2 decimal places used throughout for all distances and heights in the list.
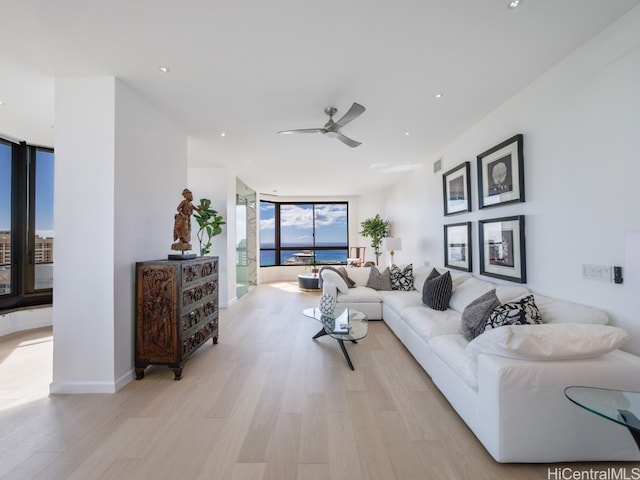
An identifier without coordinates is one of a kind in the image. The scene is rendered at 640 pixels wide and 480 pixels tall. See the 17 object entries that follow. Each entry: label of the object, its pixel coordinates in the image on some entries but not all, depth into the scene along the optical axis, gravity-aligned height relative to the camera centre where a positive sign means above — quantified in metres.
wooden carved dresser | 2.84 -0.71
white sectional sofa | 1.67 -0.87
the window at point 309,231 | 10.05 +0.45
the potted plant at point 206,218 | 3.78 +0.39
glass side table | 1.23 -0.76
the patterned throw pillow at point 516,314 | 2.29 -0.60
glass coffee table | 3.19 -1.01
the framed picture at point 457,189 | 3.98 +0.80
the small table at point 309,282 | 7.86 -1.05
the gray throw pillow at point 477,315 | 2.55 -0.67
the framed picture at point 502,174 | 2.96 +0.78
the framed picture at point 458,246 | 4.00 -0.05
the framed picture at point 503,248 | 2.95 -0.07
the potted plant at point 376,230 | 8.12 +0.38
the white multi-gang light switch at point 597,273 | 2.11 -0.24
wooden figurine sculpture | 3.22 +0.23
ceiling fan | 2.74 +1.27
